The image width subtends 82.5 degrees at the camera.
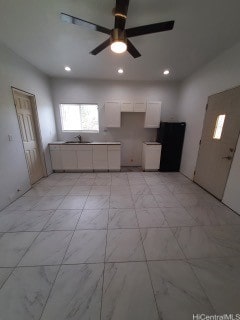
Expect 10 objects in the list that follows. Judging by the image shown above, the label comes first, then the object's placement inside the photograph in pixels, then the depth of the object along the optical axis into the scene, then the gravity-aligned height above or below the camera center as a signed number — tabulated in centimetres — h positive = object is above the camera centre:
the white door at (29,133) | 301 -25
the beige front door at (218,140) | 243 -29
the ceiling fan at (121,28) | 149 +108
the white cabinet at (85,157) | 414 -100
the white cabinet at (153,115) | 421 +28
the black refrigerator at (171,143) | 404 -55
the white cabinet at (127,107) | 422 +50
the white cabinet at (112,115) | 417 +26
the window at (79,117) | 449 +20
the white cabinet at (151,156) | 424 -97
